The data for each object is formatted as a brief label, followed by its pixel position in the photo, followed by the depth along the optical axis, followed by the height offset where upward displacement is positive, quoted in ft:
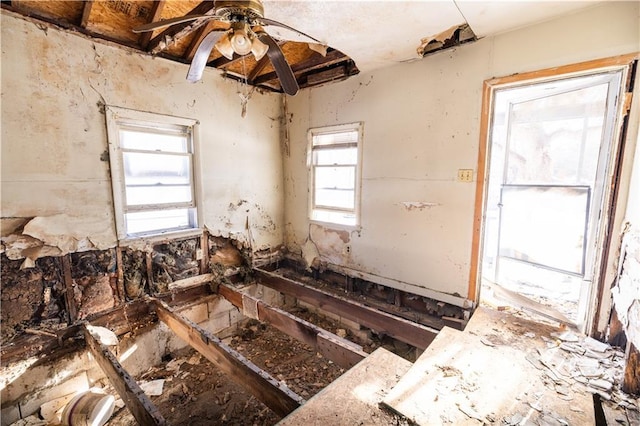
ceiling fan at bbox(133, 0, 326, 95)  4.70 +2.88
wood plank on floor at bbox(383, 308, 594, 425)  4.67 -4.02
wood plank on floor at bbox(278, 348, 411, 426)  4.57 -4.06
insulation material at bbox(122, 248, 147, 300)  9.30 -3.24
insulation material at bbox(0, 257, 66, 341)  7.30 -3.32
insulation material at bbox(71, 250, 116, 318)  8.40 -3.24
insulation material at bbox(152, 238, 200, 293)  9.99 -3.17
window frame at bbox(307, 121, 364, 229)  10.66 +0.60
